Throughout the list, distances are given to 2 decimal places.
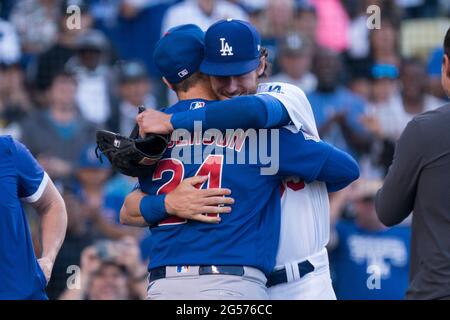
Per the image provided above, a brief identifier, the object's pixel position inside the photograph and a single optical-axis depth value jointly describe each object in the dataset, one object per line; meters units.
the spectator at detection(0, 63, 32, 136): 15.13
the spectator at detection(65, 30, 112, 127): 15.42
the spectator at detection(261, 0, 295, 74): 16.27
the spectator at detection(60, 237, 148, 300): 12.62
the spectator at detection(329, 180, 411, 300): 13.77
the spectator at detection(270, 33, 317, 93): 15.97
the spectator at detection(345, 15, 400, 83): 16.45
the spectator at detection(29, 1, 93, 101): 15.61
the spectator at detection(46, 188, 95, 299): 13.84
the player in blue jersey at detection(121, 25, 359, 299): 7.08
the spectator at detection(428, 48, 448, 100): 15.55
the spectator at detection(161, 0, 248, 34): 15.84
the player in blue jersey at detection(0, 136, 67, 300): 7.31
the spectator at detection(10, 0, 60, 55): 16.06
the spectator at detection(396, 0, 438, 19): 17.37
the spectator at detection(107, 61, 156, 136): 15.44
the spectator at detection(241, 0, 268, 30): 16.52
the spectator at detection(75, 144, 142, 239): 14.29
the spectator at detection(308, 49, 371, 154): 15.34
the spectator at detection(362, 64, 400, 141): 15.70
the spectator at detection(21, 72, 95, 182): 14.80
